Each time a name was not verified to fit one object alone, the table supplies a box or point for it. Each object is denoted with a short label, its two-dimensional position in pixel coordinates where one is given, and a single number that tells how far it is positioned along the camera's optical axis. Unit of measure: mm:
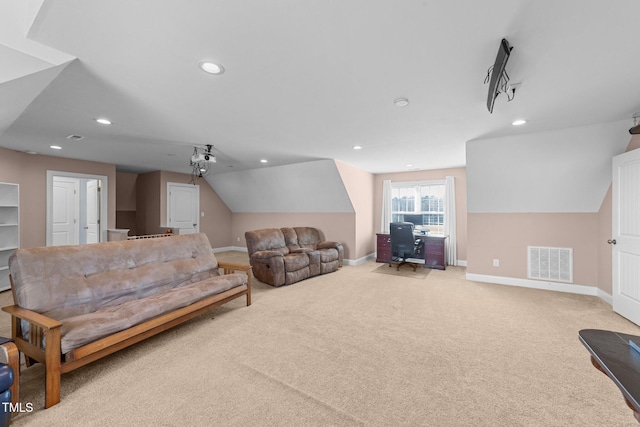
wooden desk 5590
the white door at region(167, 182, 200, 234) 6953
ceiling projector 4445
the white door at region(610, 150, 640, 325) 2838
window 6227
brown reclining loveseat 4355
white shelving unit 4070
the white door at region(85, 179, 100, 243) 5887
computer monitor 6266
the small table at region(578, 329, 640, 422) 748
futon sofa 1794
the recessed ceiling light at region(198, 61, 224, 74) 1943
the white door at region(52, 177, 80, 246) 5672
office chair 5305
